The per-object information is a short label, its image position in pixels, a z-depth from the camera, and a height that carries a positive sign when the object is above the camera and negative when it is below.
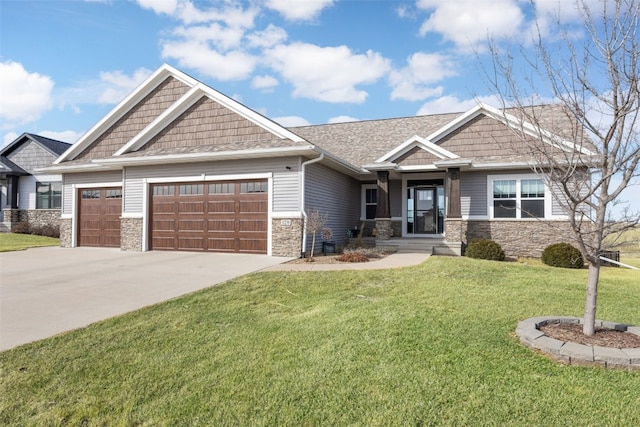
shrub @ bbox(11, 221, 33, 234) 21.98 -0.66
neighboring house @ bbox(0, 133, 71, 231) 22.42 +1.88
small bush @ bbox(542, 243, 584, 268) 11.46 -1.03
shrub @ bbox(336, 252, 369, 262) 11.09 -1.11
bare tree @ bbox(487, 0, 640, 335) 4.26 +1.47
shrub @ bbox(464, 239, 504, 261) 12.70 -0.99
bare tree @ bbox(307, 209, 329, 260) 11.88 -0.11
